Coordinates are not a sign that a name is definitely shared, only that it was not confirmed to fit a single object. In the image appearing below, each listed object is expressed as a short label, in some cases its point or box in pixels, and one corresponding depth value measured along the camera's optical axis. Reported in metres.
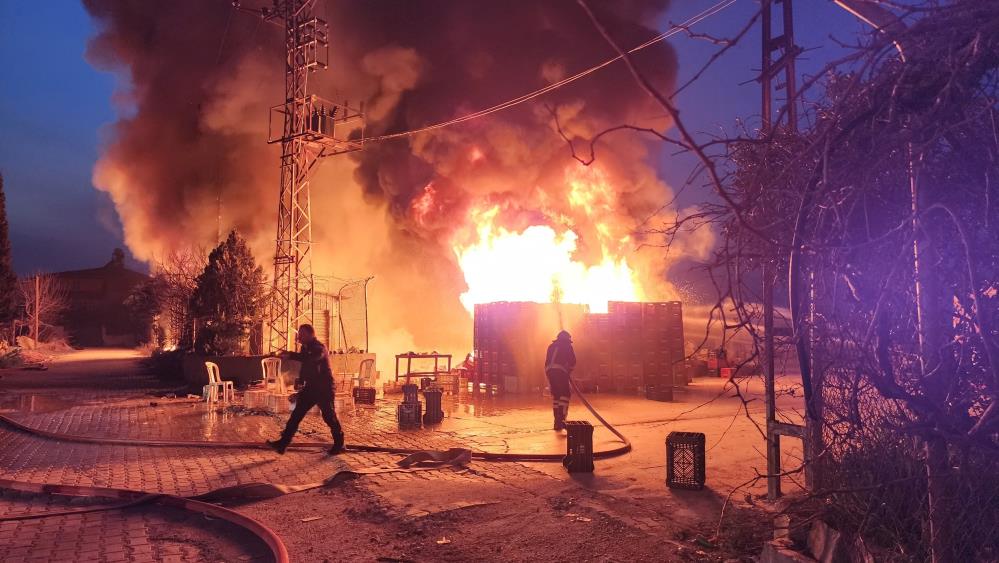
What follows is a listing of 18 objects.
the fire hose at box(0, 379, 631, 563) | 5.21
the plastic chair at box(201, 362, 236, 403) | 13.68
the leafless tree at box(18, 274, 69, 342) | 40.09
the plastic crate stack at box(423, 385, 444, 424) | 11.16
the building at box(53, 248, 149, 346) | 59.09
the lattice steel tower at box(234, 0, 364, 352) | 19.48
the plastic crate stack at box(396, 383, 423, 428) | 10.72
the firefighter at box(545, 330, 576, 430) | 10.40
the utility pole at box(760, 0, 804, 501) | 4.96
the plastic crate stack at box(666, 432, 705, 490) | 6.39
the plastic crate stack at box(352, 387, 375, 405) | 13.73
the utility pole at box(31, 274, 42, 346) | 38.72
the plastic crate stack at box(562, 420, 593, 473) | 7.24
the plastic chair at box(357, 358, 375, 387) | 14.86
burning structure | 16.66
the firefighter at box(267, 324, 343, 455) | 8.39
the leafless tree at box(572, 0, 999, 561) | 2.33
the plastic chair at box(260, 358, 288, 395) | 13.38
